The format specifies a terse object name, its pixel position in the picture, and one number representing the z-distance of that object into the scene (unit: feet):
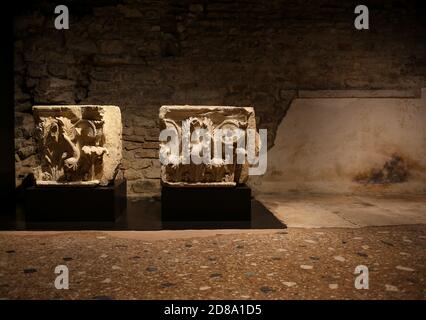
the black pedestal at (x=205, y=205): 11.37
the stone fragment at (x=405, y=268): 7.33
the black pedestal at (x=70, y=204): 11.28
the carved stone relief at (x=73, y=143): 11.45
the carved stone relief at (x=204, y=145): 11.53
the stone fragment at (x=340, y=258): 7.96
